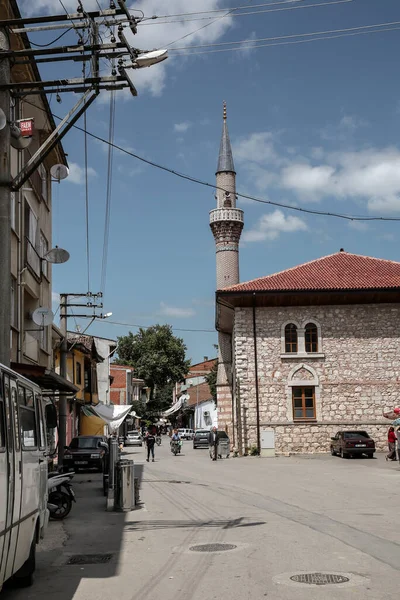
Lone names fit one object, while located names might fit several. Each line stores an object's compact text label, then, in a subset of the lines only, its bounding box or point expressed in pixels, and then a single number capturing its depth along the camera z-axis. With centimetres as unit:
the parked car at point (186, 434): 9106
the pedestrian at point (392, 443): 3275
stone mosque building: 3828
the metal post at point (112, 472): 1581
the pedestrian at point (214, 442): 3697
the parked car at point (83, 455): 2981
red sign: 1452
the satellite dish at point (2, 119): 1154
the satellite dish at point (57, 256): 2064
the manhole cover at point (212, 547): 1010
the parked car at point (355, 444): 3416
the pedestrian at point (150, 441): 3768
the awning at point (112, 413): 3839
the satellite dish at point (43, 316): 2216
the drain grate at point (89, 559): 962
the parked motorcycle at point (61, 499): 1460
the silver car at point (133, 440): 6856
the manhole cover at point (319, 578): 769
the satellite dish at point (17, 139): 1289
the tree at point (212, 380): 8869
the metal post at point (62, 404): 3116
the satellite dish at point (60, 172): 1902
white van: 630
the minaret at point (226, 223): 5756
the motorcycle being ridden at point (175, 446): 4544
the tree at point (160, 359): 10406
